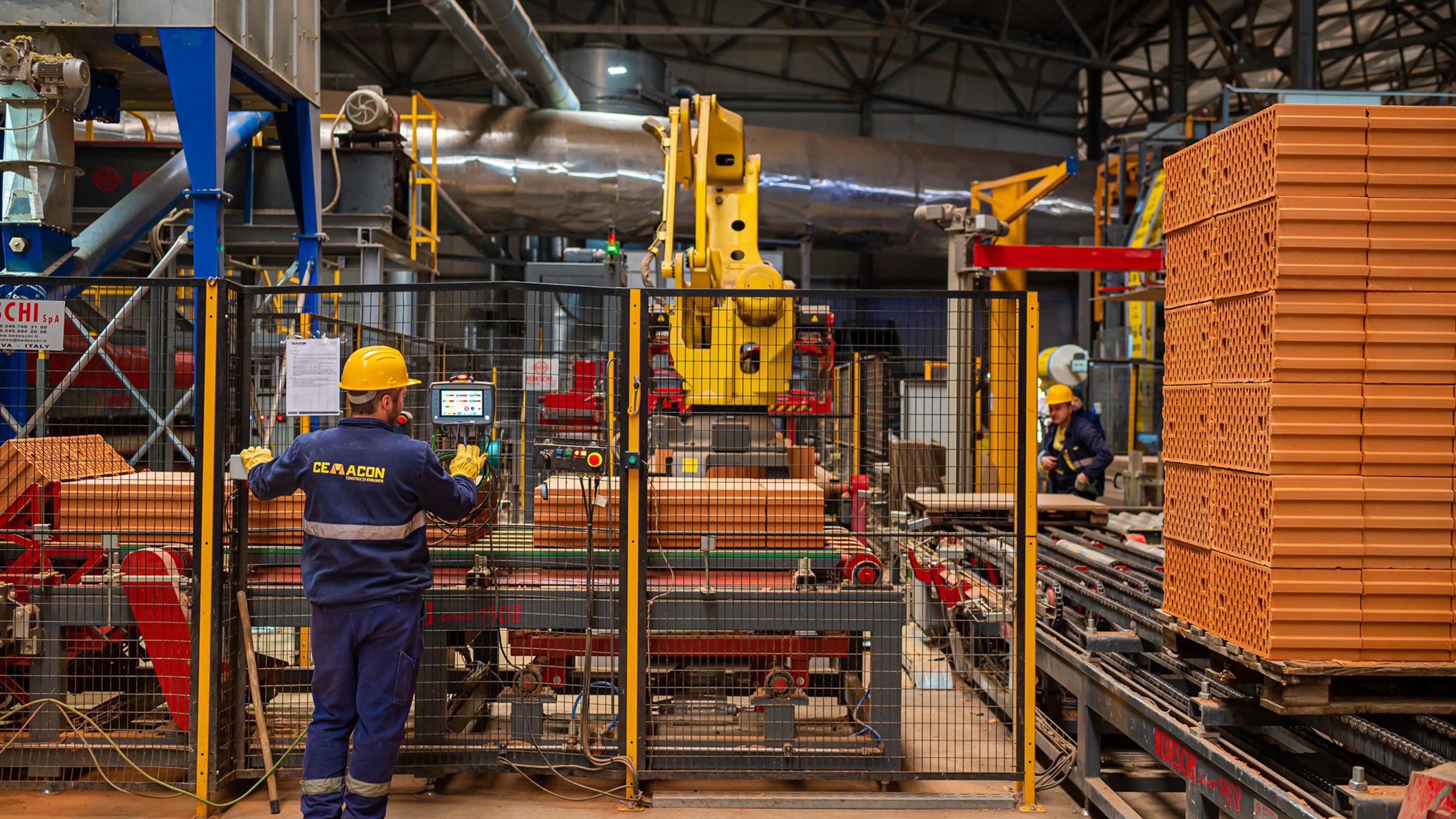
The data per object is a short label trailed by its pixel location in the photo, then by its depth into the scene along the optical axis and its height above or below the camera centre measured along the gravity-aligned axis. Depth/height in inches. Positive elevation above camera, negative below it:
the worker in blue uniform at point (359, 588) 150.5 -26.4
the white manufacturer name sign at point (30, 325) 172.9 +14.6
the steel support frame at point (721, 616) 179.0 -35.9
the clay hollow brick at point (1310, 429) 131.0 -1.5
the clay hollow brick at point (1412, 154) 133.6 +34.9
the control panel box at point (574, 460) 175.8 -8.1
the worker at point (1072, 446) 309.6 -9.3
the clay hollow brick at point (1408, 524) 131.2 -13.8
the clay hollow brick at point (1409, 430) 131.5 -1.6
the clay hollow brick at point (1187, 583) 148.9 -25.5
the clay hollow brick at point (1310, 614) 130.0 -25.3
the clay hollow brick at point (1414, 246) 132.4 +22.6
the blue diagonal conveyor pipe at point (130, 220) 249.6 +48.8
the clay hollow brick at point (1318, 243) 131.6 +22.7
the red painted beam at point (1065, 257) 353.7 +57.2
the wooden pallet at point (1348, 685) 129.2 -36.2
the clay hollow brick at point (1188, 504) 149.2 -13.4
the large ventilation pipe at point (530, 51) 445.4 +175.6
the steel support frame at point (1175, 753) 124.6 -48.0
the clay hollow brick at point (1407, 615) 130.6 -25.5
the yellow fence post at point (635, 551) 176.2 -24.1
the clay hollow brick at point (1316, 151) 132.7 +35.1
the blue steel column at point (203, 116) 219.5 +64.6
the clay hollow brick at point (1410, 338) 131.3 +10.4
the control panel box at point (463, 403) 170.1 +1.6
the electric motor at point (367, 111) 337.4 +101.6
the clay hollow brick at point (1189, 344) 150.1 +11.2
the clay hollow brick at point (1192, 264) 149.9 +23.7
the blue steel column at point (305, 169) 284.5 +69.1
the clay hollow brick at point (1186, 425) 151.2 -1.3
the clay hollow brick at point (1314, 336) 131.0 +10.5
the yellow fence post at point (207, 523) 173.0 -19.4
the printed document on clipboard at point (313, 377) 176.6 +6.2
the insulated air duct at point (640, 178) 508.4 +124.9
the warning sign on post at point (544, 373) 166.7 +6.9
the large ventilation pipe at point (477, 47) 426.6 +173.4
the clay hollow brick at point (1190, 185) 152.2 +36.5
